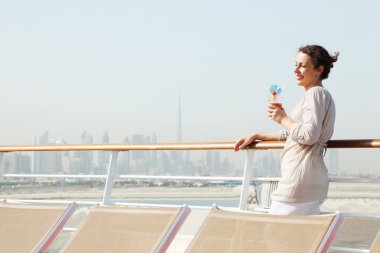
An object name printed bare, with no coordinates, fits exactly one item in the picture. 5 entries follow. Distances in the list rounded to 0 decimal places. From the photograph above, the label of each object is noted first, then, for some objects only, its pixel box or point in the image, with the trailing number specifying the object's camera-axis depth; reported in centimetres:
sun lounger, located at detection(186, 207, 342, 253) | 266
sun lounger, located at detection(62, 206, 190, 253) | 317
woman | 295
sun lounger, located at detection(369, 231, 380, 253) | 251
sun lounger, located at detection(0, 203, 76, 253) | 358
